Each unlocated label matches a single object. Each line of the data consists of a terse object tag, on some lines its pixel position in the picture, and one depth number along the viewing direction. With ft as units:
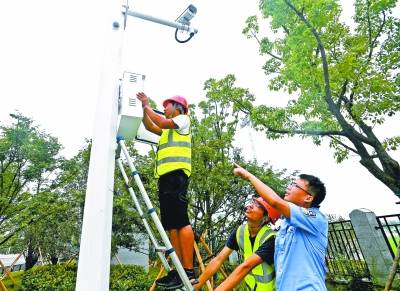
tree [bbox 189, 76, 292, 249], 19.69
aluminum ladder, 5.90
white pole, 5.39
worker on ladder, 7.84
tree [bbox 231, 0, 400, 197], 21.57
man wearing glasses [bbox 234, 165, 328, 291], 5.82
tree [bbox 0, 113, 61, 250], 30.60
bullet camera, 9.83
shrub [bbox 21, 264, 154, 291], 22.13
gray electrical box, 7.49
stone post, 18.67
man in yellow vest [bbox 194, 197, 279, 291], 6.56
